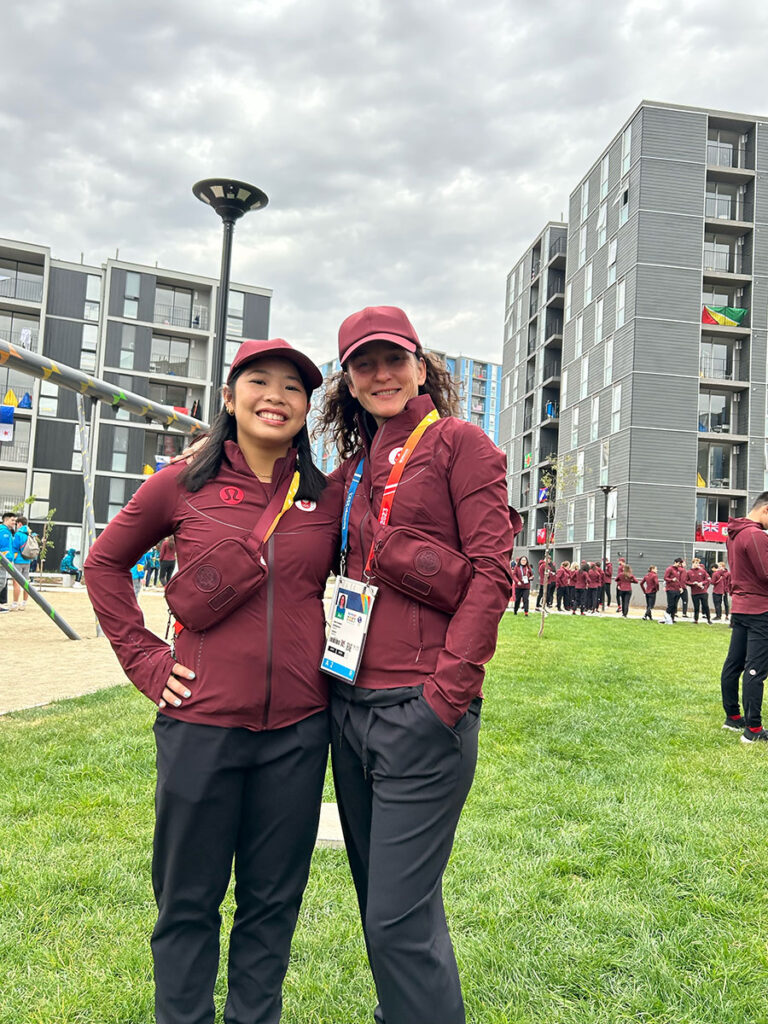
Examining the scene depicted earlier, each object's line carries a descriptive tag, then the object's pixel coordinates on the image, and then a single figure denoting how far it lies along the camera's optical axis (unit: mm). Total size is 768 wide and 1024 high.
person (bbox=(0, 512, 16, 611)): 17156
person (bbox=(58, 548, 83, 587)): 32625
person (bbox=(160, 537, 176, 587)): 30500
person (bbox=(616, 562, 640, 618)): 29016
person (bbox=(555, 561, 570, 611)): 32094
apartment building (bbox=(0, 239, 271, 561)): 49906
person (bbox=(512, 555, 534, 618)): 25170
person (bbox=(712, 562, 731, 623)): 27628
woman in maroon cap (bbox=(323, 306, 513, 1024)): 2100
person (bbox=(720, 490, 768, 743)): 7492
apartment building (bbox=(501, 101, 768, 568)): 41812
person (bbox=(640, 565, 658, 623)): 28359
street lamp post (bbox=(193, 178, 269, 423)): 8219
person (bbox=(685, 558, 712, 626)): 27531
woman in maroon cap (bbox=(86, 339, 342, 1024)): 2381
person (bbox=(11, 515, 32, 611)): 18641
